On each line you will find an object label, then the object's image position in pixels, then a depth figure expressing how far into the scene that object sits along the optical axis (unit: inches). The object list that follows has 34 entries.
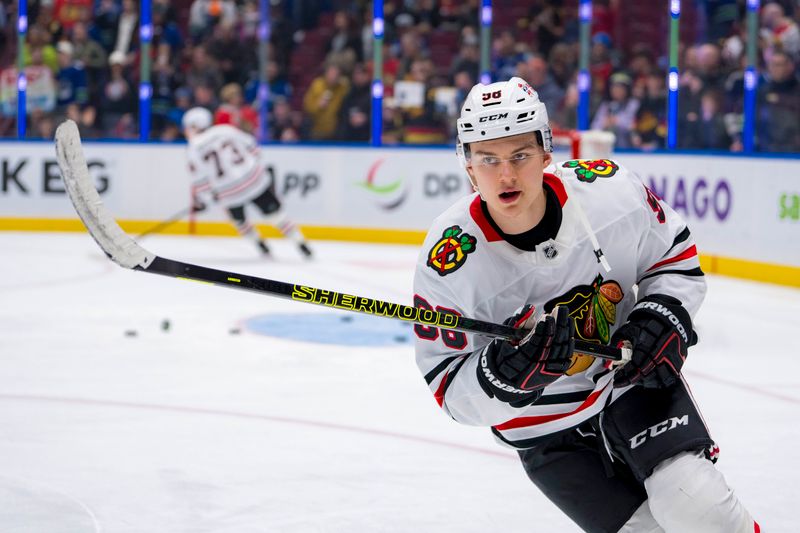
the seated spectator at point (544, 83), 731.4
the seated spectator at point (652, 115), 688.4
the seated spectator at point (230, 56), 799.1
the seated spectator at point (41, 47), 791.1
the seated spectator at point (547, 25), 743.7
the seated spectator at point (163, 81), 804.6
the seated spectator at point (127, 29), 799.1
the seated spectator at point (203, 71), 804.6
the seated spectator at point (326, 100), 789.2
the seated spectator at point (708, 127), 655.1
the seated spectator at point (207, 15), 815.1
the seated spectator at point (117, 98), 804.6
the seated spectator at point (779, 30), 606.2
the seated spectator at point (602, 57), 716.0
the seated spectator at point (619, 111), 708.0
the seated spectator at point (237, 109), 794.2
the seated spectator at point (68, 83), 800.3
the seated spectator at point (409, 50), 777.6
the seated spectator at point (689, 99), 667.4
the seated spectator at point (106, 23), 806.5
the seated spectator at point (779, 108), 610.5
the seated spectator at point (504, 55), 747.4
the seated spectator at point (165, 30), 802.8
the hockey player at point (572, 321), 163.3
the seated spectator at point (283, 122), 806.5
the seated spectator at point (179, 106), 807.7
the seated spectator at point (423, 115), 773.9
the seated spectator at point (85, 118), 804.6
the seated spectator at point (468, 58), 754.8
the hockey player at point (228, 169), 695.7
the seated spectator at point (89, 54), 807.7
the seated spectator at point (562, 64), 728.3
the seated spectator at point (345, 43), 783.1
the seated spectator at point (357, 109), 784.9
